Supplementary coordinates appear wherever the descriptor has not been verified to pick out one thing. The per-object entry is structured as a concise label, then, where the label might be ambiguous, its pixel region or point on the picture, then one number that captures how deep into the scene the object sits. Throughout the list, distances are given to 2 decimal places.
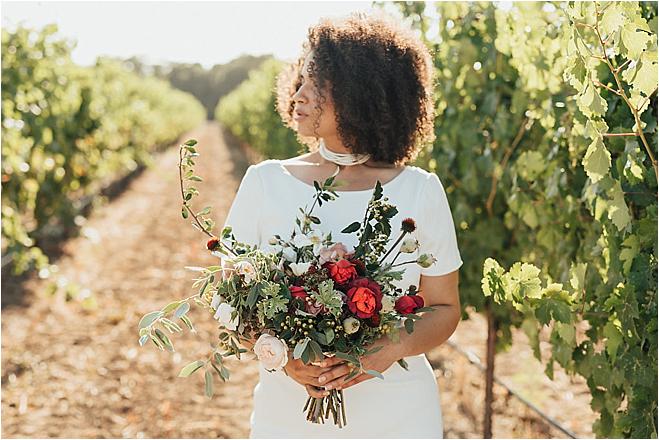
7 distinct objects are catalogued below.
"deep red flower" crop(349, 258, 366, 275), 1.71
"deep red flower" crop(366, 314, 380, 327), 1.68
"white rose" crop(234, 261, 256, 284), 1.64
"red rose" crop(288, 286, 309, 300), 1.65
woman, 1.96
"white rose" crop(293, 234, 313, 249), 1.76
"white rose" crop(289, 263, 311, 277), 1.69
